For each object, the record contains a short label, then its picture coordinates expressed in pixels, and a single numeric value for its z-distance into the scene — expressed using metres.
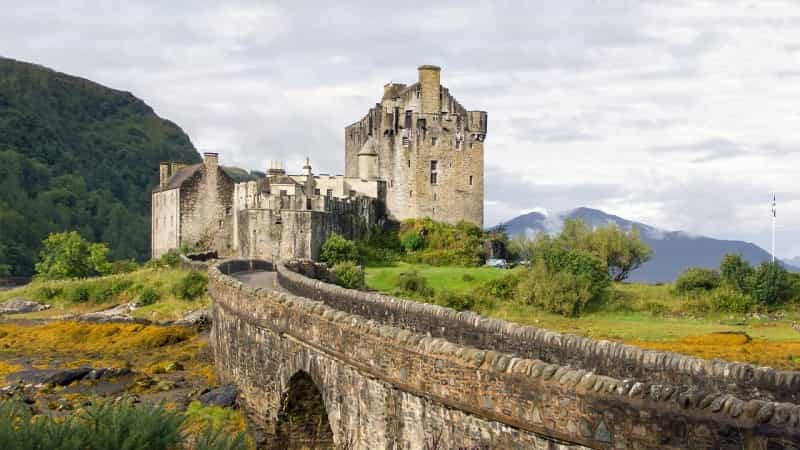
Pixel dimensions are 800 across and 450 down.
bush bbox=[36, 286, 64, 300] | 56.03
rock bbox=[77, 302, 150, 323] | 46.72
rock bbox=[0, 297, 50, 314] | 54.62
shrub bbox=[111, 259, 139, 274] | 65.38
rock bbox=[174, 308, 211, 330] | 43.19
